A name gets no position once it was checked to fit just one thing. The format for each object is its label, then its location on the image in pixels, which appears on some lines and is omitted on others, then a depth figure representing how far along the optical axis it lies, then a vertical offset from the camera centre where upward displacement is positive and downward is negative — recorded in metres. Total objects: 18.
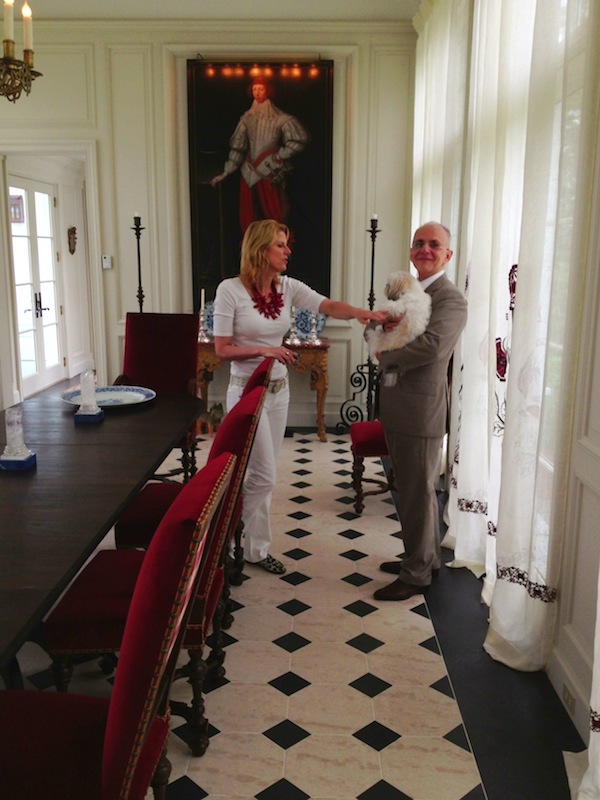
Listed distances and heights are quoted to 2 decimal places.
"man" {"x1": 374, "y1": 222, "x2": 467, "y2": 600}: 2.87 -0.52
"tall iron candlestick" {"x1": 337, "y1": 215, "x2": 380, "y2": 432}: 6.07 -1.17
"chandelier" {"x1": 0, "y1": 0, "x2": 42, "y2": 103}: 3.06 +0.88
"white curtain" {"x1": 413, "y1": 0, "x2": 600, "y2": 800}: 2.17 -0.08
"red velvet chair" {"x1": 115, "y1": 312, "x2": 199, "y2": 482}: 4.14 -0.50
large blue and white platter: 3.27 -0.61
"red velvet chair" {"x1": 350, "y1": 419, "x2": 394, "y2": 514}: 4.01 -1.00
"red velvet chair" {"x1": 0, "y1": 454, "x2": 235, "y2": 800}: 1.23 -0.83
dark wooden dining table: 1.49 -0.65
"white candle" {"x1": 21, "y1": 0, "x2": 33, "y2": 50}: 3.01 +1.01
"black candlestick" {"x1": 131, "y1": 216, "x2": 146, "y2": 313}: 5.59 +0.28
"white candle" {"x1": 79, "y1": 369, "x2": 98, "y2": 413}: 3.02 -0.54
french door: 7.24 -0.21
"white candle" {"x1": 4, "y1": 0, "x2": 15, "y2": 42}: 2.93 +1.01
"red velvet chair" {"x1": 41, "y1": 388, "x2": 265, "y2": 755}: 1.90 -0.92
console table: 5.64 -0.77
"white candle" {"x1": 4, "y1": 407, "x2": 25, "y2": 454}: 2.29 -0.54
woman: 3.04 -0.25
